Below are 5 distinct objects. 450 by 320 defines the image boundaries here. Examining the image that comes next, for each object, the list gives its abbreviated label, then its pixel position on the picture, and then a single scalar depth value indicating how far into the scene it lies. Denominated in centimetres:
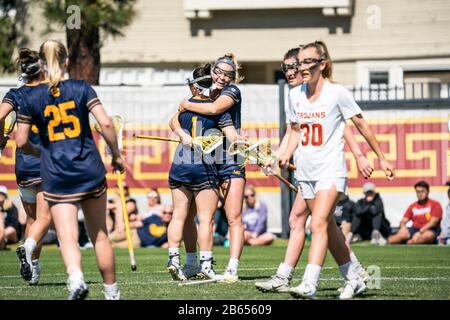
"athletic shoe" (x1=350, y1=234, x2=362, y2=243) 2258
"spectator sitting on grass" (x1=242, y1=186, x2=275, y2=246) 2277
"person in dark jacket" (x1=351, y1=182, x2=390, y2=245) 2249
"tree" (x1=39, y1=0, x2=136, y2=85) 2594
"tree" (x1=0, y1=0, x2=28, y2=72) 3238
